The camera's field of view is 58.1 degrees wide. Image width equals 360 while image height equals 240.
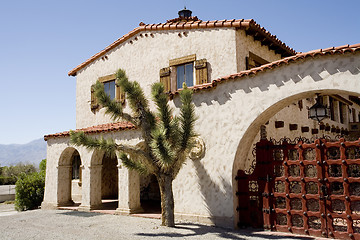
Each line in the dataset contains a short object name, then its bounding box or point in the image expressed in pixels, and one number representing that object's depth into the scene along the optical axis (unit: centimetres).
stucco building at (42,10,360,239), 808
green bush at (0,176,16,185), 3738
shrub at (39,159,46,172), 2547
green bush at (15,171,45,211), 1577
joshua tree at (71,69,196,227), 853
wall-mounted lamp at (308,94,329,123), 993
